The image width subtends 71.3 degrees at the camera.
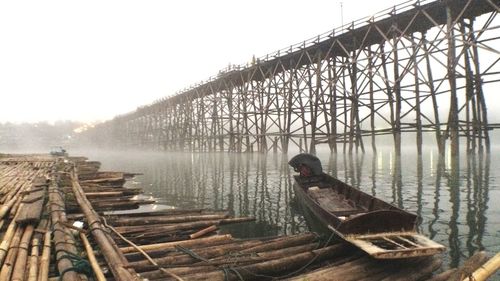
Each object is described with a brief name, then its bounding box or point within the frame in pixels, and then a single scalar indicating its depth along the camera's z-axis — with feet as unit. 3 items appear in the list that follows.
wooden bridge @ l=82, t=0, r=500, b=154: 58.75
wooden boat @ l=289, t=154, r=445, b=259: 14.25
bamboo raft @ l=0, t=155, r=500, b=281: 12.10
